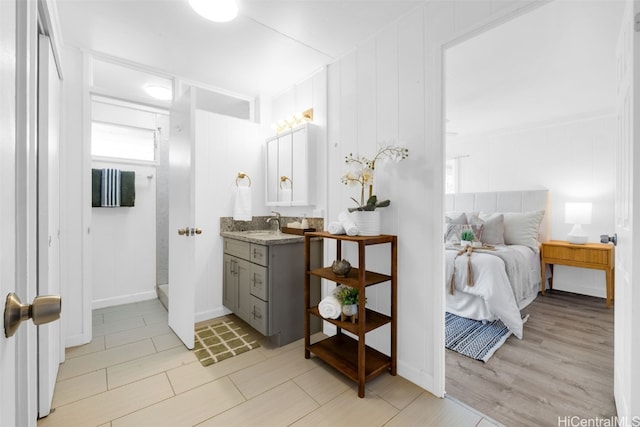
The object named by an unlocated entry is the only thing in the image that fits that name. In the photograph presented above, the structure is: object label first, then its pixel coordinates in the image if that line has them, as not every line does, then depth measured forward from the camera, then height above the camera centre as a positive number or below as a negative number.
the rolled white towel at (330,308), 2.01 -0.66
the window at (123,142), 3.36 +0.84
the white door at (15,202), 0.48 +0.02
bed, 2.76 -0.46
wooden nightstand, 3.43 -0.53
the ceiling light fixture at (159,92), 2.87 +1.19
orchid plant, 1.95 +0.29
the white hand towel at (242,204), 3.06 +0.09
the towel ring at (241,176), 3.13 +0.40
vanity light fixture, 2.81 +0.92
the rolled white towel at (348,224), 1.96 -0.08
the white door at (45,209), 1.53 +0.02
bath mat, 2.26 -1.09
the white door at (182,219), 2.29 -0.05
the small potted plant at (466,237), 3.66 -0.30
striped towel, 3.18 +0.27
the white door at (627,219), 1.16 -0.03
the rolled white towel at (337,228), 2.07 -0.11
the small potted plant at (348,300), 2.00 -0.60
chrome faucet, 3.26 -0.07
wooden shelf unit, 1.80 -0.74
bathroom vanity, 2.41 -0.61
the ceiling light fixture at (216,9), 1.87 +1.33
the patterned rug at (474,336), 2.34 -1.08
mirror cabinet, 2.74 +0.44
